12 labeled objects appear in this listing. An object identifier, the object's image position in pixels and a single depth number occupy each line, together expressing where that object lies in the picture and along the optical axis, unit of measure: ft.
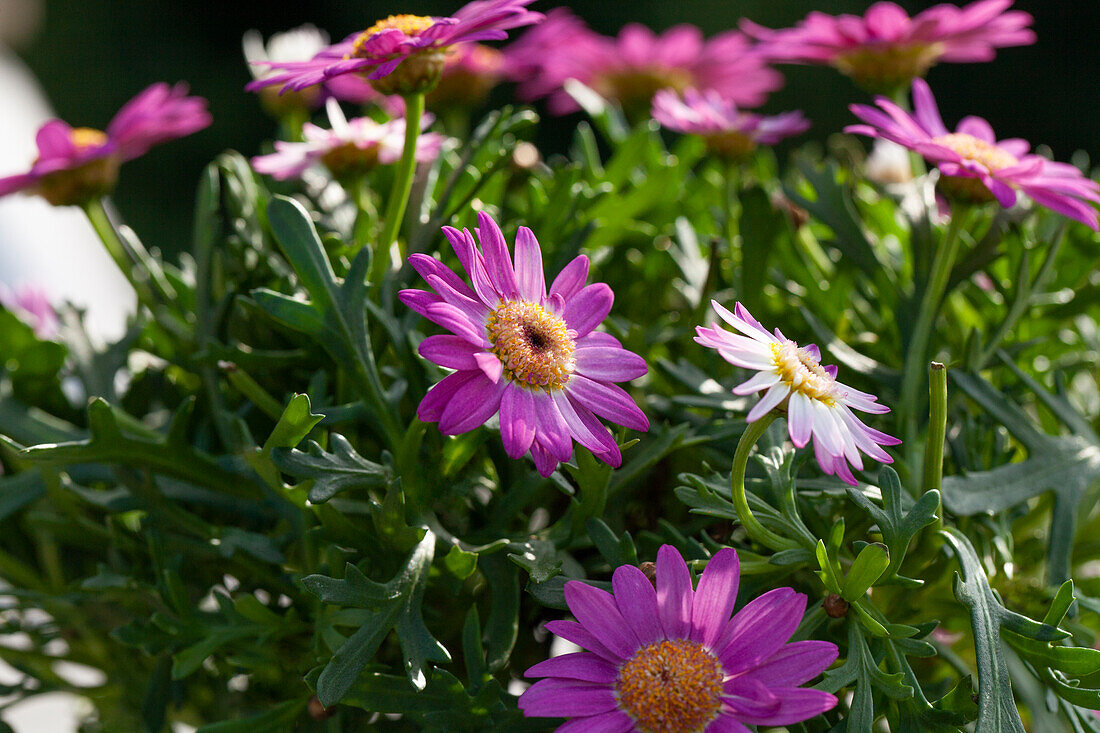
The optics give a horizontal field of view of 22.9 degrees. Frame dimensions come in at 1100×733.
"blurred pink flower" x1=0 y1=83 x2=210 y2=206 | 1.89
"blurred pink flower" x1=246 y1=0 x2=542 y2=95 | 1.66
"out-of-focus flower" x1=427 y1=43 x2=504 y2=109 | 2.19
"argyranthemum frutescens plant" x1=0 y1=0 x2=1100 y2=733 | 1.58
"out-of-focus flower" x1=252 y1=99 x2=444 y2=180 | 1.83
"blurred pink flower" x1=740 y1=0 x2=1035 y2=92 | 1.94
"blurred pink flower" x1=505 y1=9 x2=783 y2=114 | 2.35
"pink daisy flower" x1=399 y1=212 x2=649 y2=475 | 1.55
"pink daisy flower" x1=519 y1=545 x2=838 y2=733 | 1.55
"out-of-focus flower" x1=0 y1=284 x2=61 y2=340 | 2.09
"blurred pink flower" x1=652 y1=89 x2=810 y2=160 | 1.97
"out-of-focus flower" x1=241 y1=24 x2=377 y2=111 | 2.13
